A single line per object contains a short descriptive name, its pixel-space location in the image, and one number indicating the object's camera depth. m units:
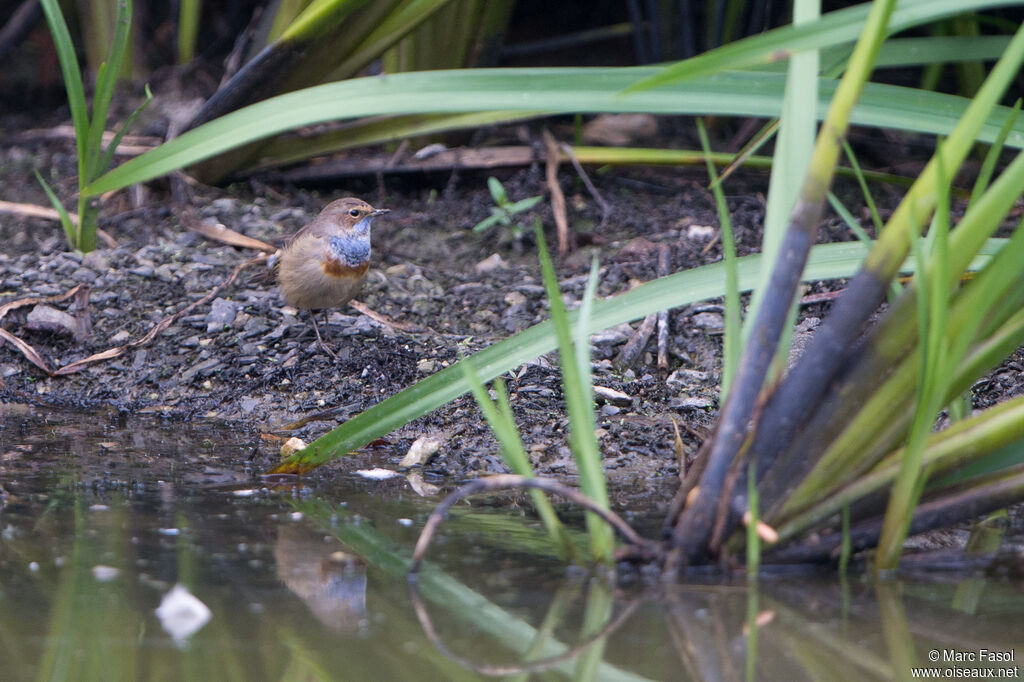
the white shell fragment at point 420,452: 6.43
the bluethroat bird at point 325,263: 8.19
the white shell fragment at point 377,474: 6.07
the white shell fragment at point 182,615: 3.65
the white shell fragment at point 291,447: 6.40
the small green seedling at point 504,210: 9.16
